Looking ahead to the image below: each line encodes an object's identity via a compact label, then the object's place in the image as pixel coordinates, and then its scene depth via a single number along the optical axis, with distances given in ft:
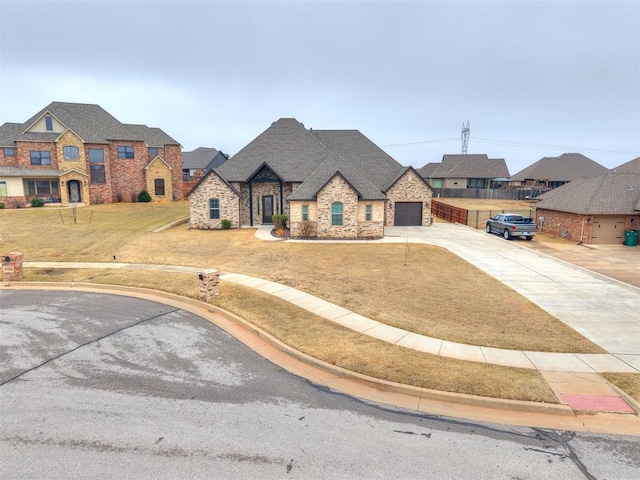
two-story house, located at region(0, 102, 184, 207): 139.64
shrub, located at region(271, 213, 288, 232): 98.68
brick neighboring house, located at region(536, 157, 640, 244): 91.82
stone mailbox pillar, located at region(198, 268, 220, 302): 47.37
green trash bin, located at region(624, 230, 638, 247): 90.06
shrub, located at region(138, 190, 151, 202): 164.35
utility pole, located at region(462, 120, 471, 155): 420.77
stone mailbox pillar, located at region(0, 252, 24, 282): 56.80
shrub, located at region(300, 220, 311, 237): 96.02
